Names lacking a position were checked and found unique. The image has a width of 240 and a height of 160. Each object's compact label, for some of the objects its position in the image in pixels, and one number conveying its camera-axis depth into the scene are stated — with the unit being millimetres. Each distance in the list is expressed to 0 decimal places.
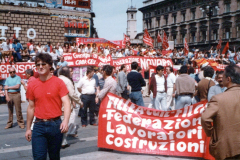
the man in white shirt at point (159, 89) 8328
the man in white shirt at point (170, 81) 9648
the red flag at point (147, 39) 22523
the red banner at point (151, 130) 4992
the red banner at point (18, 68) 14547
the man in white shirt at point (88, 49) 19709
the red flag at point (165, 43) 24636
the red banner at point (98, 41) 32250
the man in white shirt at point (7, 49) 15969
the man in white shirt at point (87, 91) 8000
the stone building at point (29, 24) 24578
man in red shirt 3396
